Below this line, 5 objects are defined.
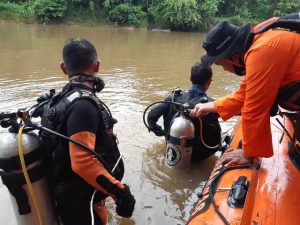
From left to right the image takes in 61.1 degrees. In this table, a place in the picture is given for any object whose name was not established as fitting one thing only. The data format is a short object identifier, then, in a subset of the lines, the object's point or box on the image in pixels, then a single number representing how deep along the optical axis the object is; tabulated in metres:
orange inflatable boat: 1.51
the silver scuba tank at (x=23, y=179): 1.44
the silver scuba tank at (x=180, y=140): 2.61
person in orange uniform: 1.52
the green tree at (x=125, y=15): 16.01
